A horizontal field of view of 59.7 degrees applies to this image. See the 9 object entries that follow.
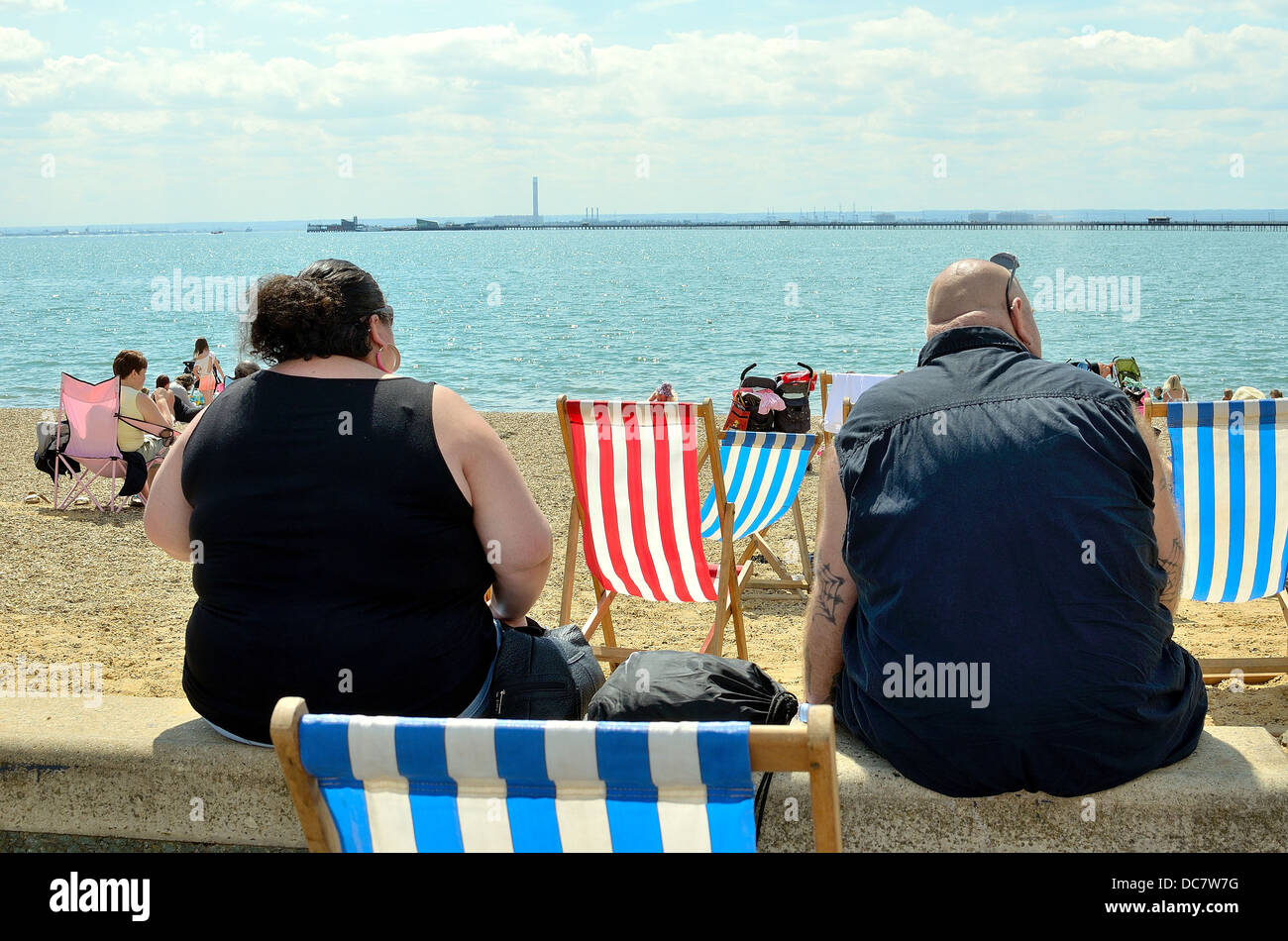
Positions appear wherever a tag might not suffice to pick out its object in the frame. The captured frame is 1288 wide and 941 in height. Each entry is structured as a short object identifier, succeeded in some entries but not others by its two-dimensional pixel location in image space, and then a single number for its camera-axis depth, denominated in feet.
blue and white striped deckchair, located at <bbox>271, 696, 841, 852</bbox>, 4.35
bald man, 5.86
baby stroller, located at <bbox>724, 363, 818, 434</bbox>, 28.84
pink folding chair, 25.98
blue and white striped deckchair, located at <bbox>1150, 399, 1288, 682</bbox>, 12.89
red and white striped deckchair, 14.17
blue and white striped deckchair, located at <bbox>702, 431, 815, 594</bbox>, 18.07
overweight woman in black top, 6.63
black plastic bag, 6.38
